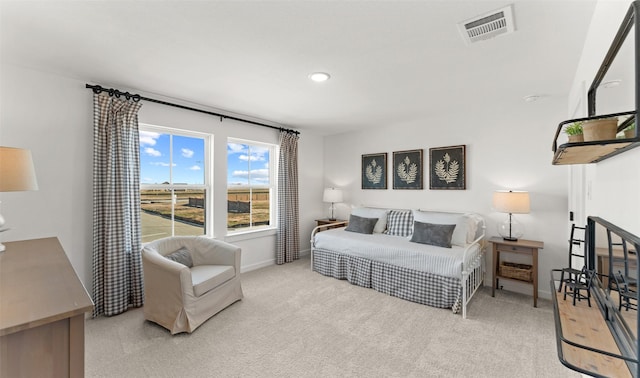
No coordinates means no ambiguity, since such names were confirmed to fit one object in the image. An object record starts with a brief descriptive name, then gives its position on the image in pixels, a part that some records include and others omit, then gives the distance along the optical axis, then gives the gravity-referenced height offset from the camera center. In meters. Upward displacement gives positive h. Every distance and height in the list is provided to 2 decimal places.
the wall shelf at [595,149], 0.86 +0.14
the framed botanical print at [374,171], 4.72 +0.28
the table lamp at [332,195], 5.02 -0.15
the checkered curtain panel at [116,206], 2.77 -0.19
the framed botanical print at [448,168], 3.87 +0.27
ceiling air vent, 1.68 +1.05
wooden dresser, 0.93 -0.50
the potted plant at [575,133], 1.06 +0.21
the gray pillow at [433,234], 3.37 -0.60
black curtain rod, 2.78 +1.01
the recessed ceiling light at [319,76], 2.56 +1.05
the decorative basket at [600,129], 0.93 +0.20
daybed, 2.98 -0.84
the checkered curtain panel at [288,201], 4.64 -0.24
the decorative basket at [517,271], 3.15 -1.00
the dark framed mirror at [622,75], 0.83 +0.43
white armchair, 2.44 -0.94
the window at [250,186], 4.18 +0.02
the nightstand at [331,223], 4.92 -0.65
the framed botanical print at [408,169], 4.30 +0.28
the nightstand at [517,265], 3.03 -0.93
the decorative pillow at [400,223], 4.06 -0.54
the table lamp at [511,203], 3.10 -0.19
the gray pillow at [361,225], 4.16 -0.58
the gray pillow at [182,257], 2.91 -0.74
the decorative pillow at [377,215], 4.30 -0.45
